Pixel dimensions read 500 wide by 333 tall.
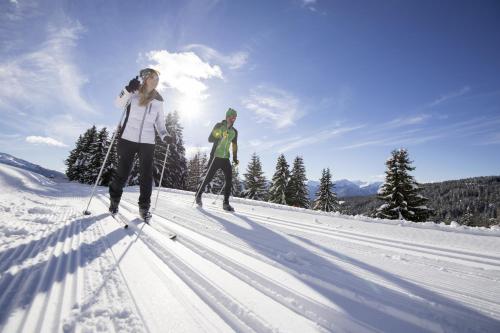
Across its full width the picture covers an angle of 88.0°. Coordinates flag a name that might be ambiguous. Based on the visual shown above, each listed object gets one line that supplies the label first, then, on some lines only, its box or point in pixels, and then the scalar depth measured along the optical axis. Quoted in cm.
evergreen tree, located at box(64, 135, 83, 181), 4965
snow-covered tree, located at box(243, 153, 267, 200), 3941
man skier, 693
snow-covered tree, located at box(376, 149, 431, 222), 2627
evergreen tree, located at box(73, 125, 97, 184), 4195
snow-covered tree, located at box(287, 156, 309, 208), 3574
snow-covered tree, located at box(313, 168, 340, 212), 3882
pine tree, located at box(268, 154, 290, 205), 3594
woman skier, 462
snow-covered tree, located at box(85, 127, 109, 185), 4034
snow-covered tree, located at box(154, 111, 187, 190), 3198
